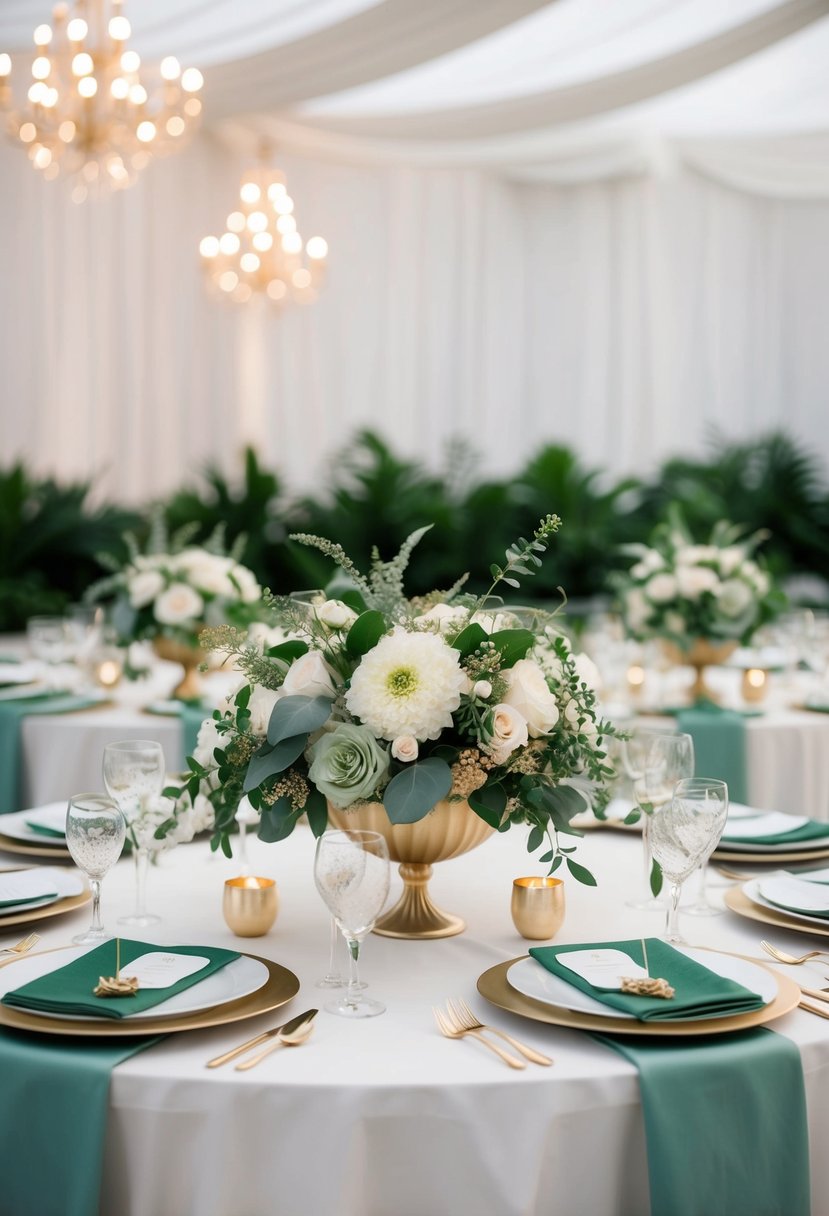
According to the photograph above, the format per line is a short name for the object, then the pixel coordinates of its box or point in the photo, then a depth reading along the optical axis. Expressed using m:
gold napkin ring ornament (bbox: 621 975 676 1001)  1.40
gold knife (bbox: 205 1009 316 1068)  1.31
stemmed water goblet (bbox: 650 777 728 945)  1.57
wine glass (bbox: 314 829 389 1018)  1.39
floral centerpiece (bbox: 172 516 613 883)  1.56
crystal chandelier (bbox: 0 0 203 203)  5.64
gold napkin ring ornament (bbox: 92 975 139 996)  1.41
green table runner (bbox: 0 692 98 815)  3.36
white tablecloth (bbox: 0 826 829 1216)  1.26
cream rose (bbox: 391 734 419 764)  1.55
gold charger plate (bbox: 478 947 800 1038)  1.35
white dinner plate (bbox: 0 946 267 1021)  1.38
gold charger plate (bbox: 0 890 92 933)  1.74
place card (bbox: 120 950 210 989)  1.46
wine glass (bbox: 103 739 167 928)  1.80
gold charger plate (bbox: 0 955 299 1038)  1.34
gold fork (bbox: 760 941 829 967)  1.64
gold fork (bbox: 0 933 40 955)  1.66
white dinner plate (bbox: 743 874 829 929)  1.75
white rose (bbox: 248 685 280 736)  1.64
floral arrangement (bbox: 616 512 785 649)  3.53
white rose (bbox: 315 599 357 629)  1.69
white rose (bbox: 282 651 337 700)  1.63
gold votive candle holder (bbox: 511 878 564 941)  1.70
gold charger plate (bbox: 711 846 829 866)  2.09
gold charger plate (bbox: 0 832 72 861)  2.09
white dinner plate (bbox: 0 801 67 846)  2.11
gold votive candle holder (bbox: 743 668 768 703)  3.52
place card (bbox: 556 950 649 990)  1.46
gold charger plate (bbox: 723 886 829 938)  1.74
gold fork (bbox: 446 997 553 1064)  1.32
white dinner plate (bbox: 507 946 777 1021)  1.41
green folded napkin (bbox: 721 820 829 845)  2.12
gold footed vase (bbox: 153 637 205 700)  3.37
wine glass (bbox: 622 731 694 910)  1.92
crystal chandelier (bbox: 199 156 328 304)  8.07
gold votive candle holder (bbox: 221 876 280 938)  1.71
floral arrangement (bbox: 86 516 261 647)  3.30
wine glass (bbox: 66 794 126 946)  1.59
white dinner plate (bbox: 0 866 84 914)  1.76
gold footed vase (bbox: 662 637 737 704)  3.57
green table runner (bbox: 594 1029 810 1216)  1.28
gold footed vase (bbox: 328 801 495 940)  1.67
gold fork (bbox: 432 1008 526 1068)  1.31
